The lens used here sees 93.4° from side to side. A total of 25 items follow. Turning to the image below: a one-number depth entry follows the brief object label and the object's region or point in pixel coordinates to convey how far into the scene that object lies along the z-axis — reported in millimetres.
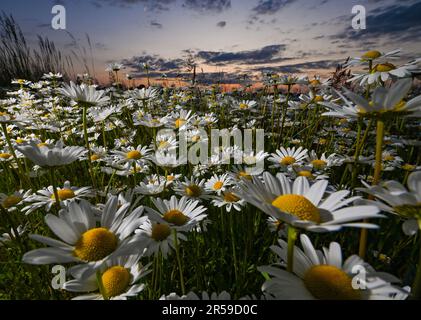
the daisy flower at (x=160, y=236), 104
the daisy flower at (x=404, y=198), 63
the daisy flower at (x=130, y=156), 178
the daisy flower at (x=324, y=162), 186
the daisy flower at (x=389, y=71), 141
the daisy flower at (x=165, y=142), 183
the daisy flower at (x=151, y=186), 149
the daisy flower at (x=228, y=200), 150
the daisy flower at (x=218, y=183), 170
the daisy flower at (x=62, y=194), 142
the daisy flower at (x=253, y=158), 193
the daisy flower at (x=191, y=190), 150
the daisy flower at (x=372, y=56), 158
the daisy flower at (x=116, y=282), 79
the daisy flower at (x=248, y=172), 162
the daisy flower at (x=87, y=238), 62
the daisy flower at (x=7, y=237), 135
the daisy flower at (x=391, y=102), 73
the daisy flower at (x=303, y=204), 56
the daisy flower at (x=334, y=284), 59
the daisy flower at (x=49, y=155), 98
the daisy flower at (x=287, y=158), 189
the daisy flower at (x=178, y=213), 99
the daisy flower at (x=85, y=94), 144
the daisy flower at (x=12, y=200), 155
